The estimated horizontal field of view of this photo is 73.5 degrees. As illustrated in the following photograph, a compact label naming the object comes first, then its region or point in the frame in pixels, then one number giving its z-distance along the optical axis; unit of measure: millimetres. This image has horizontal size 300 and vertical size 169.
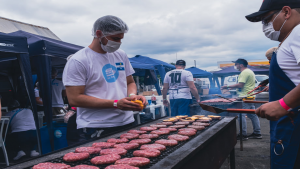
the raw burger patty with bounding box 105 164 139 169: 1466
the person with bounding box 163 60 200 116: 6586
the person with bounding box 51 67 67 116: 5785
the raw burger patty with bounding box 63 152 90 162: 1644
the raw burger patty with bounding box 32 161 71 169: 1471
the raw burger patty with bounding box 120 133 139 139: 2294
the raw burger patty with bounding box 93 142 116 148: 1985
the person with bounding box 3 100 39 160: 5180
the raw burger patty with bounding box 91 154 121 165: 1619
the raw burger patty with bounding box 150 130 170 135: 2541
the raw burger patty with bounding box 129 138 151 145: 2160
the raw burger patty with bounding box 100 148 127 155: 1807
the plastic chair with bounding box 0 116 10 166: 4399
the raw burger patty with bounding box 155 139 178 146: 2051
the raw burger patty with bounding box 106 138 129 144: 2104
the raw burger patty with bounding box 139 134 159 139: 2378
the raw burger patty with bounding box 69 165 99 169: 1483
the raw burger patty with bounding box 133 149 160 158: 1732
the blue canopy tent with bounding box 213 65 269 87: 15680
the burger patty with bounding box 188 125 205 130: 2662
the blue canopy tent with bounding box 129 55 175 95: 10625
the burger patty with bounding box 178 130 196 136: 2368
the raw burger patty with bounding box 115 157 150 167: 1537
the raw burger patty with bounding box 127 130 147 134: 2487
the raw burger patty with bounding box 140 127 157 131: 2709
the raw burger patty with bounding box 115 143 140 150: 1985
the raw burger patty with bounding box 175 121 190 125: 3104
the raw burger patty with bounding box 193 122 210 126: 2886
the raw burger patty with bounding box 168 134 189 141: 2193
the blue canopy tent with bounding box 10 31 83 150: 4777
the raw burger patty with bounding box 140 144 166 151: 1908
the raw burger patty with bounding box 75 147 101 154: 1834
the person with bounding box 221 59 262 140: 6617
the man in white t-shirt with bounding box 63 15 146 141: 2217
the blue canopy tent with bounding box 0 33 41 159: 4064
